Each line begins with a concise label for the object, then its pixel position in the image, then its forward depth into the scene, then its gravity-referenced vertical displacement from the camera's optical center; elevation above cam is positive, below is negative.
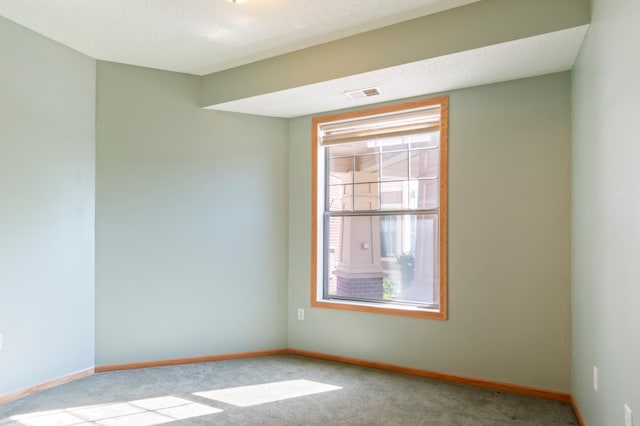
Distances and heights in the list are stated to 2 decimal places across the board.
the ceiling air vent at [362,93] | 3.50 +1.01
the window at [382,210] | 3.64 +0.06
